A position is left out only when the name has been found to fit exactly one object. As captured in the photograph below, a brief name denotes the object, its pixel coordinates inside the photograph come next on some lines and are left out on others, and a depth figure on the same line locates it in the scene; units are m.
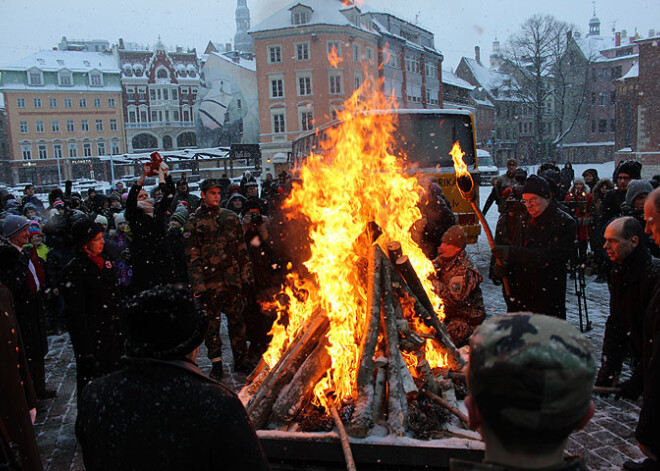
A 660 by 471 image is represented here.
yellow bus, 10.98
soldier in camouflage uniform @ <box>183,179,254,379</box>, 6.24
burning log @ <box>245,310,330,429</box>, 4.10
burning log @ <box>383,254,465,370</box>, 4.74
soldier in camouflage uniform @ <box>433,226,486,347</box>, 5.29
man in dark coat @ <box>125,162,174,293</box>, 6.48
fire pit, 3.76
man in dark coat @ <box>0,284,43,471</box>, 3.36
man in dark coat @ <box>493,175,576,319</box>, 5.30
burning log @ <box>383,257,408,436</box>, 3.82
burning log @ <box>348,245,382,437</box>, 3.76
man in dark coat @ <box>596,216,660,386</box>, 4.40
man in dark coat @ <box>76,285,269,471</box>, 1.97
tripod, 7.14
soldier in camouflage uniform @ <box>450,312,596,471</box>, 1.41
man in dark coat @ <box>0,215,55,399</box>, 5.43
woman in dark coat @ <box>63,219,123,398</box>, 4.67
